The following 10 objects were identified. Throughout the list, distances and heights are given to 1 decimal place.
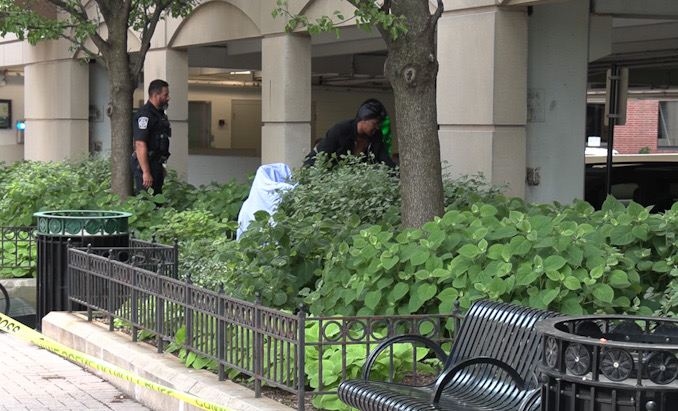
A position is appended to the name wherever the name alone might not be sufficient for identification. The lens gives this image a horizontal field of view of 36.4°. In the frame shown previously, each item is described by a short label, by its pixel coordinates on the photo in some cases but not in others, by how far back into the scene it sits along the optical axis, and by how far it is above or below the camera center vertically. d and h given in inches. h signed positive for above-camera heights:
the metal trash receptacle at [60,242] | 333.7 -33.0
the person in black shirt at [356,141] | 384.2 +0.9
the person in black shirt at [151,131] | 449.1 +4.6
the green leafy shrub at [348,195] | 335.6 -17.4
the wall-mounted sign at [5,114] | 1121.4 +28.5
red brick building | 1547.7 +28.1
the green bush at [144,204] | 402.3 -27.5
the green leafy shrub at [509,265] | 229.5 -28.1
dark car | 568.4 -20.9
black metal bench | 189.3 -43.6
